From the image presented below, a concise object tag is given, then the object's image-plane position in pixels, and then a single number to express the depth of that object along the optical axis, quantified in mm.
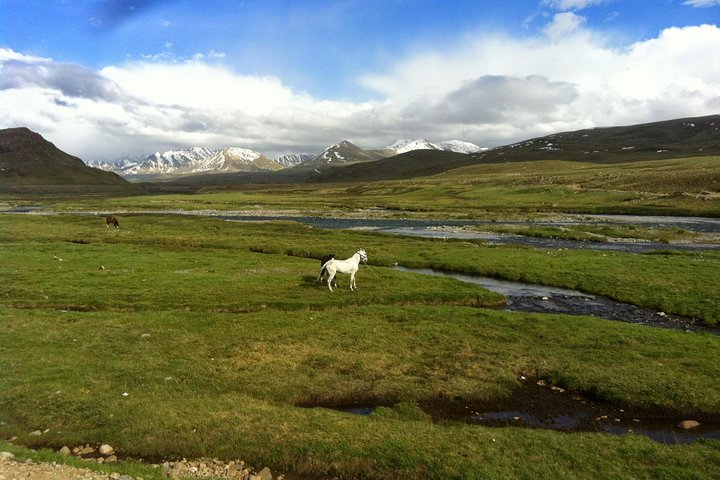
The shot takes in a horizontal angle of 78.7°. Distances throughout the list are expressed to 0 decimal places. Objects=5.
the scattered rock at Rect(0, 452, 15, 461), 10801
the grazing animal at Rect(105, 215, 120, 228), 75100
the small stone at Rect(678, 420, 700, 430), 15523
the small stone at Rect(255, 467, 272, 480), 12250
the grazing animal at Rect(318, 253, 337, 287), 32847
